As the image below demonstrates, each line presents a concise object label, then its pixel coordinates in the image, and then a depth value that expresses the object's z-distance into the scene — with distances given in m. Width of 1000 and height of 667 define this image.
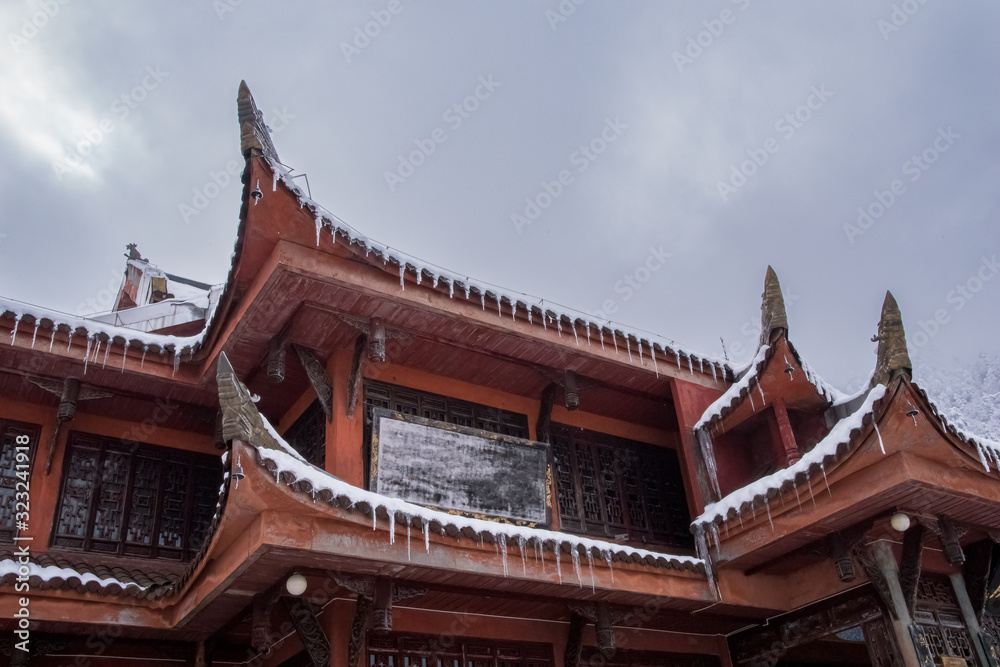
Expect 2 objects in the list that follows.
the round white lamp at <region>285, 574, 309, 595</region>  6.81
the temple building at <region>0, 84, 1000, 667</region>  7.16
